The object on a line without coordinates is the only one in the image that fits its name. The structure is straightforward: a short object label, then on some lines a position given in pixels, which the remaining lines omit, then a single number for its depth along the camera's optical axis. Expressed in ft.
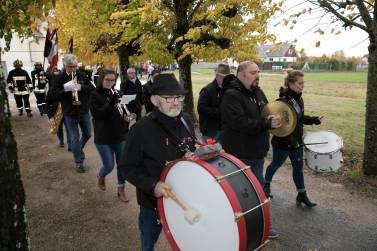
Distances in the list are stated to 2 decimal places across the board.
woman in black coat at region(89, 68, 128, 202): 14.02
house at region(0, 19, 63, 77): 88.63
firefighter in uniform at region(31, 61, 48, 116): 36.86
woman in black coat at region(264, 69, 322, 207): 13.24
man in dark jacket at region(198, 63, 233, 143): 16.72
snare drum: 13.46
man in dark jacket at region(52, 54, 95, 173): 18.19
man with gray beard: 7.74
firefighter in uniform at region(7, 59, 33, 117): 36.17
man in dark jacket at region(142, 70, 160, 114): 22.97
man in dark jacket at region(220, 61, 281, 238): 10.44
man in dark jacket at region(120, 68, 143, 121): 25.07
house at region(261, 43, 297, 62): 279.32
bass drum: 6.14
